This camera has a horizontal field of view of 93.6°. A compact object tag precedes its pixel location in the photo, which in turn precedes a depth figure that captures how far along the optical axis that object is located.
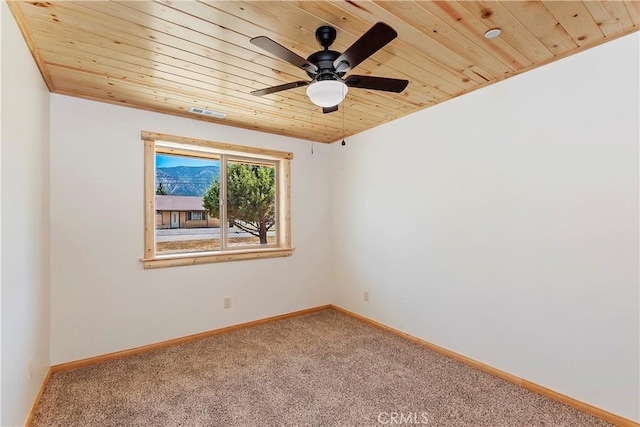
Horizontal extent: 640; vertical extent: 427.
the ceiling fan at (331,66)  1.42
